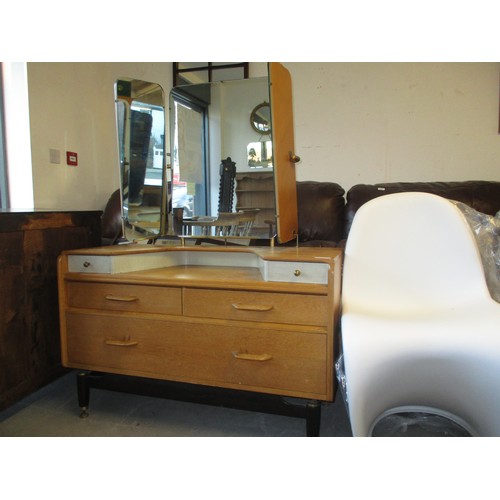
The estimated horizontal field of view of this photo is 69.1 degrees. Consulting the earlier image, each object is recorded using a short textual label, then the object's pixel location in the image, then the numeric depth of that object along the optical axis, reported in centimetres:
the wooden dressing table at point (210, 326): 109
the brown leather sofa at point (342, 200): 168
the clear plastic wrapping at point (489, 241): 119
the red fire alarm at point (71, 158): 217
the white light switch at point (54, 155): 204
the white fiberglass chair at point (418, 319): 85
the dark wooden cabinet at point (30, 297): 120
